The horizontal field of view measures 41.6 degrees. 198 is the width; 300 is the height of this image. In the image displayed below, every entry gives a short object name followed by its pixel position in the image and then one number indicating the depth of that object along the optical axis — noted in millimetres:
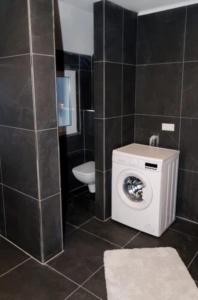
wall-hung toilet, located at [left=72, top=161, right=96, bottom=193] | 3258
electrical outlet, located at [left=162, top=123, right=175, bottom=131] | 2975
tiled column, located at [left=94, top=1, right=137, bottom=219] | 2633
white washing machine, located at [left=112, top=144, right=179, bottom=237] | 2574
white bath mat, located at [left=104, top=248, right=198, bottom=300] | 1949
